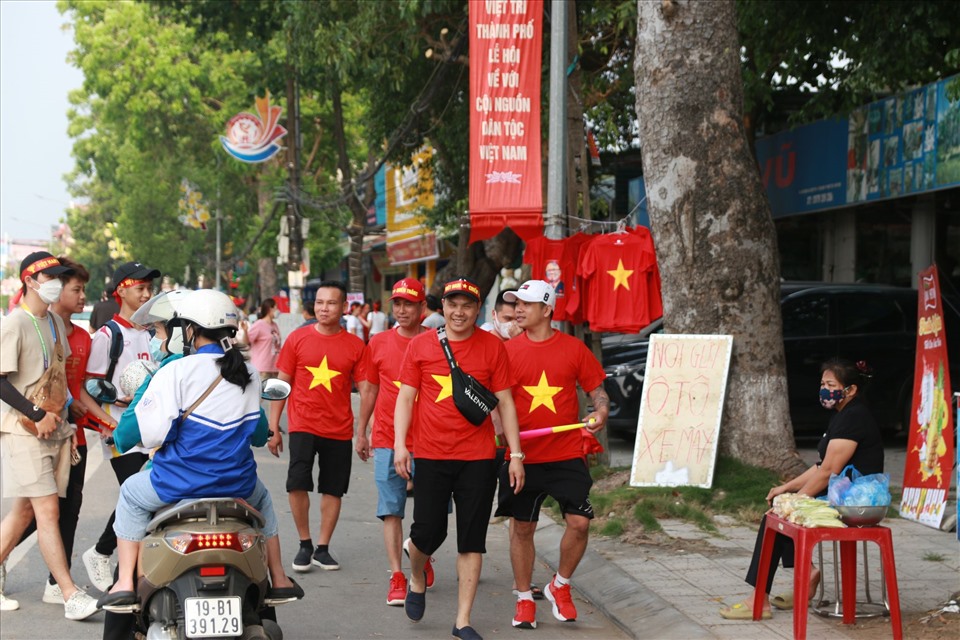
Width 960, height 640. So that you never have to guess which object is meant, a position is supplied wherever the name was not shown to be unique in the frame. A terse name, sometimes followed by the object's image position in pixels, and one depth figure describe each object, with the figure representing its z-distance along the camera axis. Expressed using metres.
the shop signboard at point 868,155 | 13.06
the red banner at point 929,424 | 9.02
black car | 13.66
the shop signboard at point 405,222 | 29.92
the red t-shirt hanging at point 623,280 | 10.71
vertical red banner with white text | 11.41
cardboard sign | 9.65
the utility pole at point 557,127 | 11.05
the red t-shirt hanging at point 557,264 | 11.09
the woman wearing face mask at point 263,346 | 15.70
